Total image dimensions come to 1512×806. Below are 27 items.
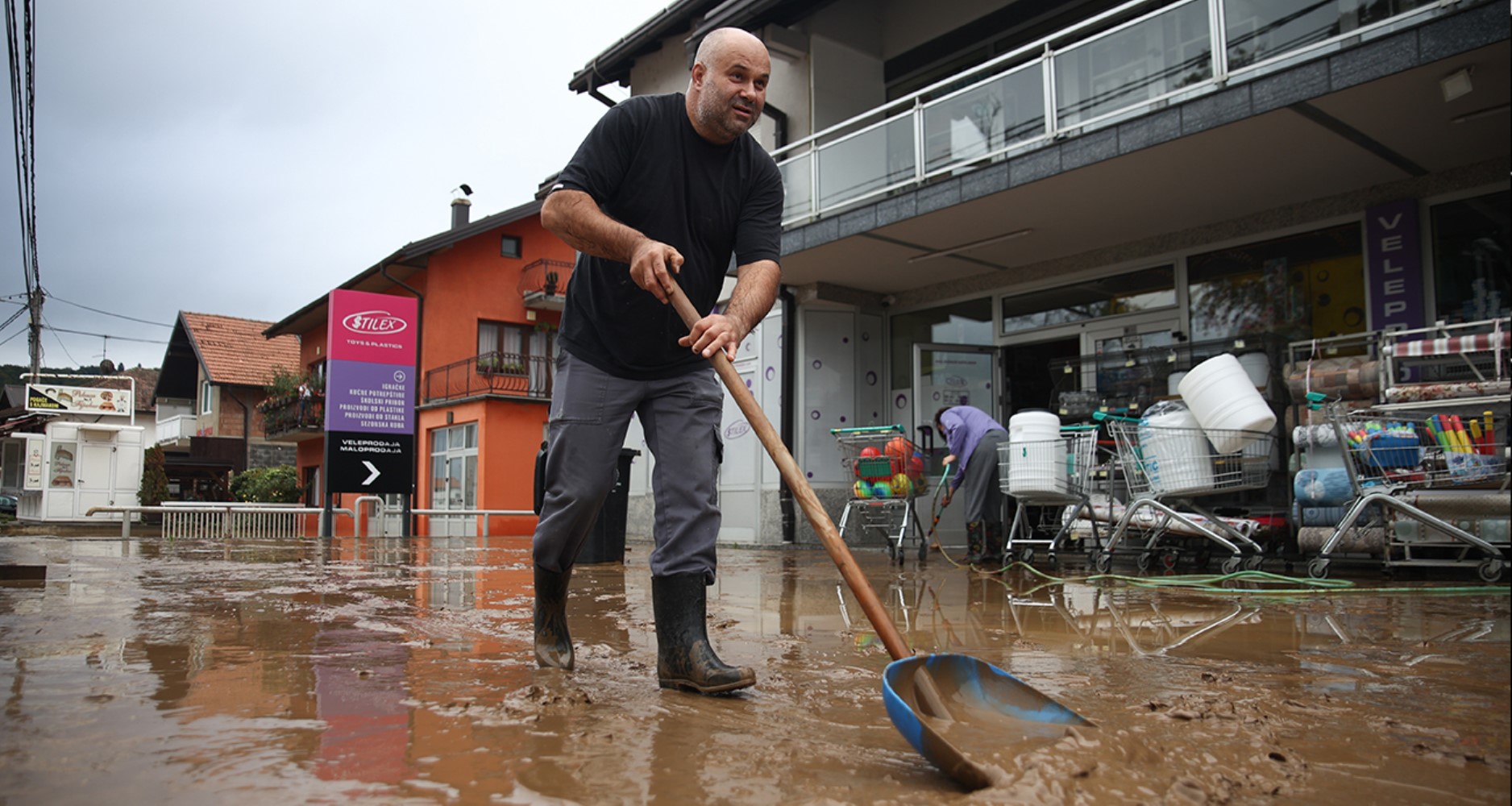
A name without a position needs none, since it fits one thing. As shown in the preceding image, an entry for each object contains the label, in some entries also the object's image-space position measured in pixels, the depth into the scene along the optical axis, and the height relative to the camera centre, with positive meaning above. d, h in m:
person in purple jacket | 8.54 +0.03
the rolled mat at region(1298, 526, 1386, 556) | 6.65 -0.44
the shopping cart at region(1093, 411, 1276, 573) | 6.77 +0.05
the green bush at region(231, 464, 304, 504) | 31.78 -0.09
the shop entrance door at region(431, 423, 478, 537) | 25.33 +0.22
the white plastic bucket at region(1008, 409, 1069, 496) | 7.71 +0.19
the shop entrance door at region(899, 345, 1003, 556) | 12.14 +1.19
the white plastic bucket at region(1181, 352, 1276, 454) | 6.74 +0.54
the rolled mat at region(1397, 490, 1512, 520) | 5.37 -0.16
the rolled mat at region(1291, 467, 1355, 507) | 6.75 -0.07
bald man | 2.74 +0.48
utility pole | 19.41 +3.39
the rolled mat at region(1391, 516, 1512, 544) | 6.06 -0.35
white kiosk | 30.31 +0.76
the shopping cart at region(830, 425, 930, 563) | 9.55 +0.09
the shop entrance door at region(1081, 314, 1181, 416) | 9.39 +1.15
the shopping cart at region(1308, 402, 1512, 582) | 5.53 +0.01
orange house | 25.28 +3.62
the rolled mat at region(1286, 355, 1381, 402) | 7.18 +0.74
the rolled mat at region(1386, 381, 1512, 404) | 5.54 +0.50
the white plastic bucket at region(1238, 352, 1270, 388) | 8.50 +0.97
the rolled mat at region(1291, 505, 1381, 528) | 6.70 -0.28
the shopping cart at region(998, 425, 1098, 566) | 7.68 +0.04
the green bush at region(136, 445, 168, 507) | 29.02 +0.03
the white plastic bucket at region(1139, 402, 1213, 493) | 6.83 +0.18
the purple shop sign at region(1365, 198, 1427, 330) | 8.16 +1.80
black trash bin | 8.58 -0.46
